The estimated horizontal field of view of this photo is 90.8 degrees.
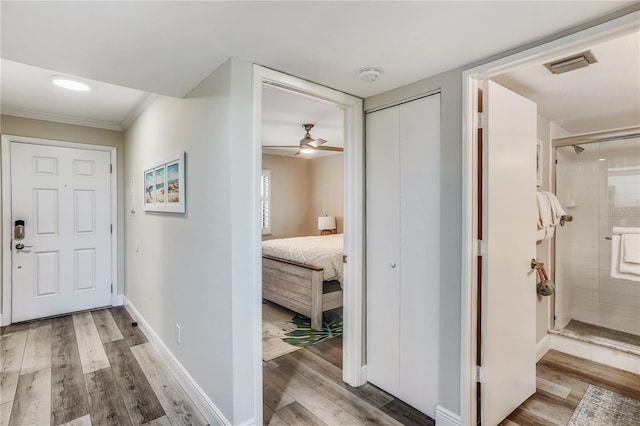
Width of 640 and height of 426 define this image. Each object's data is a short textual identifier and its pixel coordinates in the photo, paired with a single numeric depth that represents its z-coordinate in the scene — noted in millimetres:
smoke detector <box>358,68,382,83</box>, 1836
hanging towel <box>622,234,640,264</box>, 2511
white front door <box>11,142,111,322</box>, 3510
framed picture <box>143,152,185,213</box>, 2295
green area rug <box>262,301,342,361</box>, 3023
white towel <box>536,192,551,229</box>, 2482
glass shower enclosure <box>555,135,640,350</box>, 2988
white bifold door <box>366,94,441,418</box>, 1961
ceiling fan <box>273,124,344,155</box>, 3746
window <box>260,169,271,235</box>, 6332
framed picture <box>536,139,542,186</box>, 2746
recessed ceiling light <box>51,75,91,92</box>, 2498
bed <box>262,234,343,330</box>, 3432
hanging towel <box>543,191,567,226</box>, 2645
